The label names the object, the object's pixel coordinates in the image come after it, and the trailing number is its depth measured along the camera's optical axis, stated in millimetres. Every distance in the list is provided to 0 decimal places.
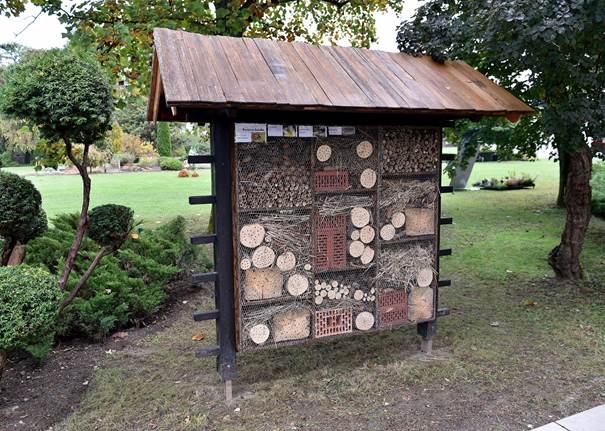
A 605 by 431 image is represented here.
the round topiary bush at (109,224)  3820
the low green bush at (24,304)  2967
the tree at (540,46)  3961
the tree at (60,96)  3283
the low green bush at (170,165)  27469
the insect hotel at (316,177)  3285
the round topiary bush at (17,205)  3555
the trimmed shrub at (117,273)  4661
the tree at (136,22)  6707
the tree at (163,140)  30562
